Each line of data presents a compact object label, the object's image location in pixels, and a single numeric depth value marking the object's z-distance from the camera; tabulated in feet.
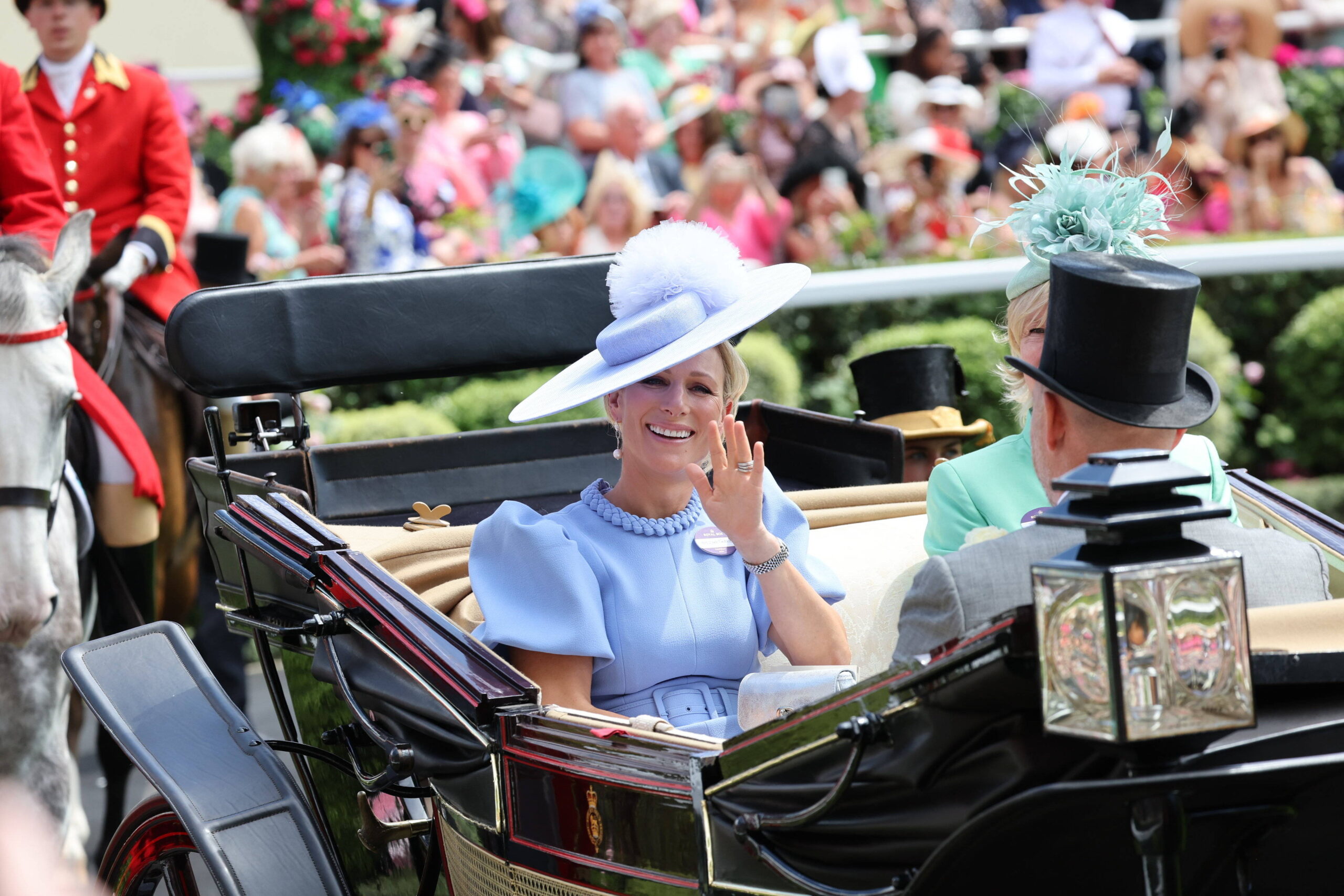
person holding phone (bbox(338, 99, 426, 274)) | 44.29
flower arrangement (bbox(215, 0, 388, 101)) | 53.31
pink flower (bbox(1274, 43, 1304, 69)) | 64.34
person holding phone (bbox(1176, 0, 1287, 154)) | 59.67
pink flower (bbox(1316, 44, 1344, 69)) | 64.54
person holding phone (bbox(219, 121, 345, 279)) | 42.98
